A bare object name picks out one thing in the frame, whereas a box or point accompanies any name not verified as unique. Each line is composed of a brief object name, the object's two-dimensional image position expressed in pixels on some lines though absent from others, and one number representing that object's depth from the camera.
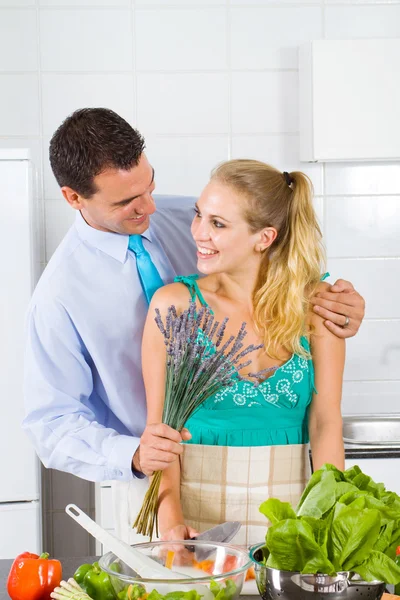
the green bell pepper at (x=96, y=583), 1.69
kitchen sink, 3.34
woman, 2.29
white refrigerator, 2.97
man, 2.35
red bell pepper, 1.75
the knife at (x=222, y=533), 1.87
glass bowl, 1.61
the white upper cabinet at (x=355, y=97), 3.19
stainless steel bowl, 1.60
